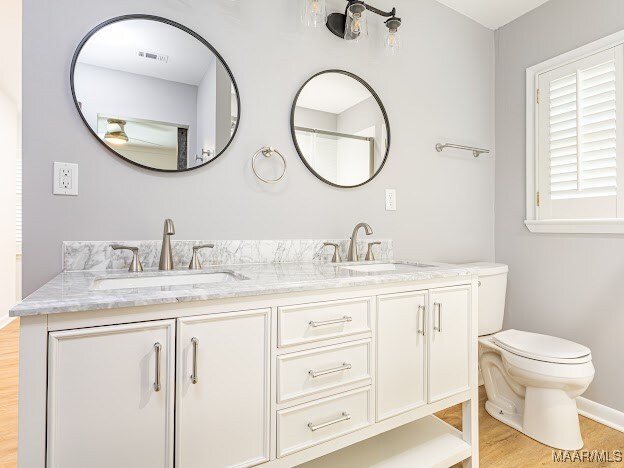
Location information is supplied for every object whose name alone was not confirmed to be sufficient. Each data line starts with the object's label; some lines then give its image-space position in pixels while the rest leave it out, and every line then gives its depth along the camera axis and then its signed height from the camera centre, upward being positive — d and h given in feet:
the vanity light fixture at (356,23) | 5.49 +3.58
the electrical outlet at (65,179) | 4.12 +0.63
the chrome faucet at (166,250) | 4.34 -0.24
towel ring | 5.31 +1.23
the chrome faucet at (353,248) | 5.85 -0.26
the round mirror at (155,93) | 4.31 +1.89
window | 6.03 +1.79
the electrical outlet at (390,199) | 6.63 +0.65
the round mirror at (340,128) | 5.78 +1.86
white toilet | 5.21 -2.45
